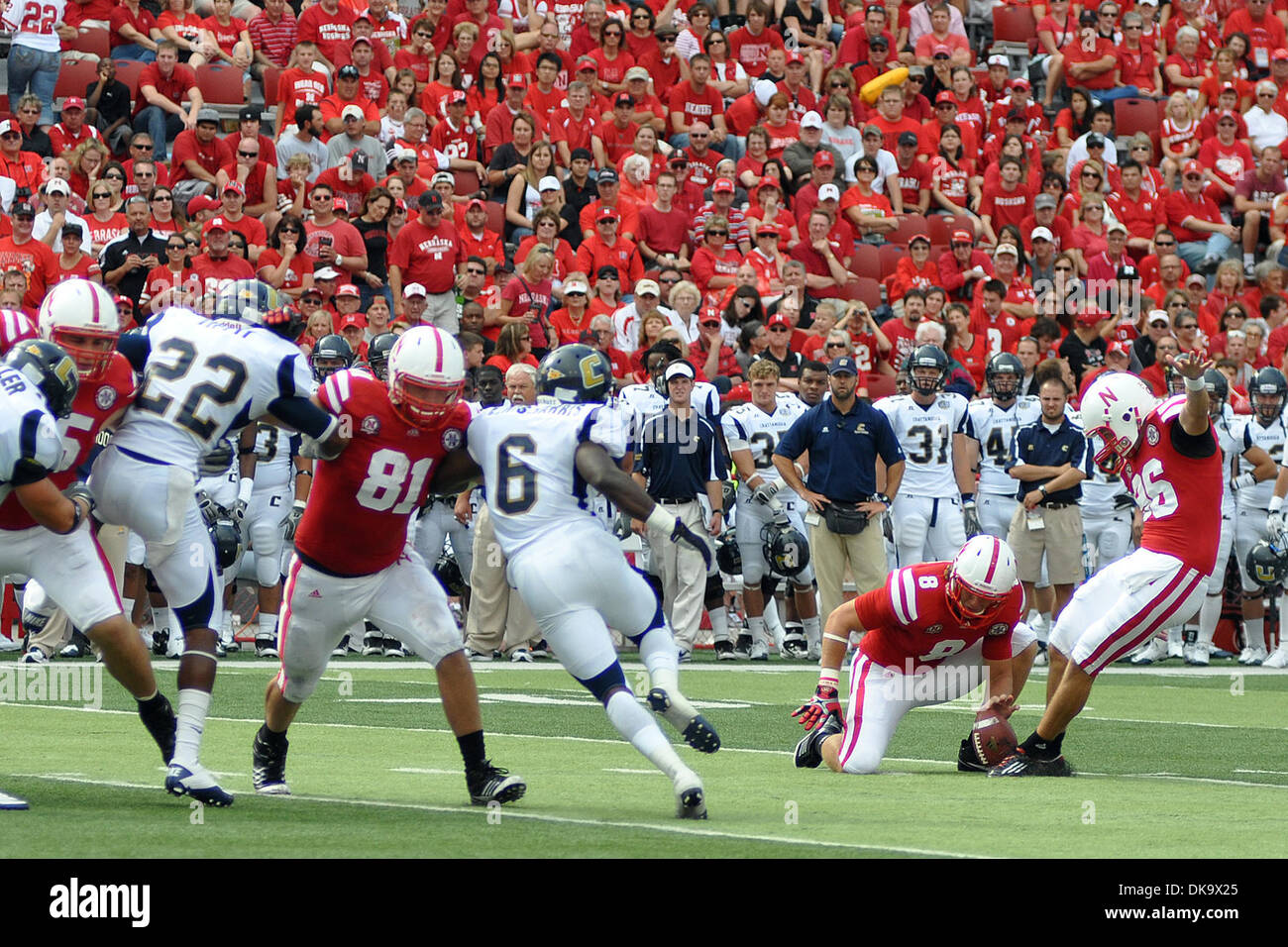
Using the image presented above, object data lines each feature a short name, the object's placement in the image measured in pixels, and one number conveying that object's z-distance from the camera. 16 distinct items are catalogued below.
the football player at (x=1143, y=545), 7.93
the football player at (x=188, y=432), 6.96
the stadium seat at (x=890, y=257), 17.81
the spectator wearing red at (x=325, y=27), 17.11
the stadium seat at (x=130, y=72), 16.30
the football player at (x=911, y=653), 7.79
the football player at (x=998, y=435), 13.89
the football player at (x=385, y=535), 6.81
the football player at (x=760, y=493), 13.73
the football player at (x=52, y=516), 6.39
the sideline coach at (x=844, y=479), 12.87
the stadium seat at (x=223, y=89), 16.78
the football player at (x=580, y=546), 6.55
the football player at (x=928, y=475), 13.69
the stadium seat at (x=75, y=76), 16.23
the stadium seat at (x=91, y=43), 16.47
